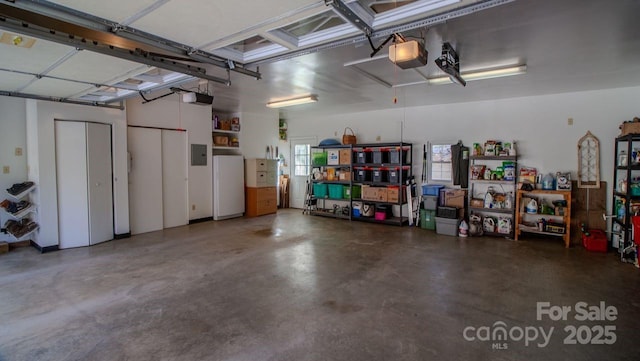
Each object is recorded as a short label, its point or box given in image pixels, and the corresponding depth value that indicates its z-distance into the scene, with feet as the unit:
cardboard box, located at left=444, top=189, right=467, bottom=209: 21.44
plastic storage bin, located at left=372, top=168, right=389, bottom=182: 24.40
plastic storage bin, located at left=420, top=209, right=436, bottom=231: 22.08
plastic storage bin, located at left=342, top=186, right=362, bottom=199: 25.70
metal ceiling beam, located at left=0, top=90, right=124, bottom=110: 14.61
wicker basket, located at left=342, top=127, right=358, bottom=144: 25.98
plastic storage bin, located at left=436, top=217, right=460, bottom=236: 20.39
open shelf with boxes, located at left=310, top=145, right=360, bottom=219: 26.23
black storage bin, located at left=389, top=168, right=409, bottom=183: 23.57
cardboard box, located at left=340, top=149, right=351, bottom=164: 25.90
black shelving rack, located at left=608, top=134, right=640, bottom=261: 15.49
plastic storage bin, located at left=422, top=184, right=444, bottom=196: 22.47
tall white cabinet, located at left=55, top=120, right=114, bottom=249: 16.79
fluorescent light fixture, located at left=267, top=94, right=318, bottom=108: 20.65
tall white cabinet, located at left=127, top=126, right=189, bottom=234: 20.26
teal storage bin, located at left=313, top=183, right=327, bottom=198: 27.45
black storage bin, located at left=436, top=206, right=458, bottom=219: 20.52
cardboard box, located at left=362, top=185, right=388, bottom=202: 23.89
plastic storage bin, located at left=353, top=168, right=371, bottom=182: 25.27
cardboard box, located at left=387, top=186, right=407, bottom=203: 23.17
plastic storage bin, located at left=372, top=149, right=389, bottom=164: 24.23
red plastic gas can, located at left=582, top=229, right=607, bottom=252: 16.76
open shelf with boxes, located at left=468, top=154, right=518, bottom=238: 20.12
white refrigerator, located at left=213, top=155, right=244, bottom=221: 24.85
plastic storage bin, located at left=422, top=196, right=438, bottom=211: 22.20
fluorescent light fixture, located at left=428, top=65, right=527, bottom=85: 14.06
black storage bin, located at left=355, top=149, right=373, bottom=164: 25.12
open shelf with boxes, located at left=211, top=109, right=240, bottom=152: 25.44
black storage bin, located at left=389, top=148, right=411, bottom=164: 23.32
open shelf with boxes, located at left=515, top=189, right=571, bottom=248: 18.13
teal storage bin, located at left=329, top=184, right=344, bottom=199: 26.50
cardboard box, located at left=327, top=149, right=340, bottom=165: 26.86
